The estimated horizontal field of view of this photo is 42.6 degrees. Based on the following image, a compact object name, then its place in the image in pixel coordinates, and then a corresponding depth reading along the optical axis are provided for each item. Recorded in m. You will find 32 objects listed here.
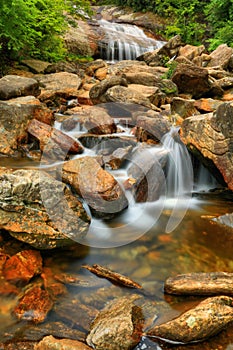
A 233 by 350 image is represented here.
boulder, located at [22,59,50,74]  11.84
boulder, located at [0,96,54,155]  6.57
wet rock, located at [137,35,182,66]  15.96
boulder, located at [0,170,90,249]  3.52
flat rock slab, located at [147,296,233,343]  2.57
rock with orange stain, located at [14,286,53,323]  2.84
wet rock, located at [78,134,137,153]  6.77
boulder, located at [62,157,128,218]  4.56
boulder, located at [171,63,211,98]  9.68
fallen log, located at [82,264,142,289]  3.36
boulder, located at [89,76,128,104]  8.98
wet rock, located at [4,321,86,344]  2.61
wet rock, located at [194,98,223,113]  8.22
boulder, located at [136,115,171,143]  6.94
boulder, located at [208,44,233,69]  14.00
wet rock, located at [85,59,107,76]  13.76
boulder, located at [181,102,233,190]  5.22
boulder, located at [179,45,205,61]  14.99
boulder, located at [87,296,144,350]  2.48
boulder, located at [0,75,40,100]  7.98
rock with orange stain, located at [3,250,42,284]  3.25
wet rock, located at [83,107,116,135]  7.33
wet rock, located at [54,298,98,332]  2.81
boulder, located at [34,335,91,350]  2.42
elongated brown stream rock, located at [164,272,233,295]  3.10
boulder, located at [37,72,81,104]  9.62
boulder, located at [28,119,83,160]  6.49
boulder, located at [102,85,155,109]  8.55
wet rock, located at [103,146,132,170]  6.11
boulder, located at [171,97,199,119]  8.00
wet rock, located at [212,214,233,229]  4.67
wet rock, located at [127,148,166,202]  5.37
